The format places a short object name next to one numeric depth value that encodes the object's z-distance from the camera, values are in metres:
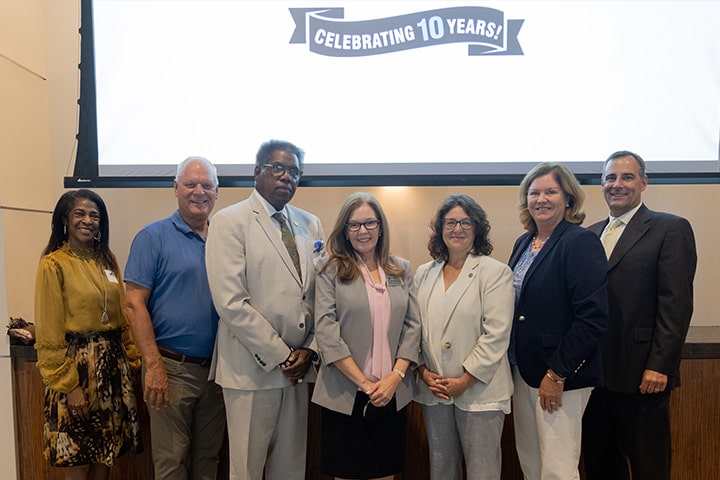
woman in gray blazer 1.77
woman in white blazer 1.80
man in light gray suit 1.81
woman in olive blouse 1.92
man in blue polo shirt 1.95
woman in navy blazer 1.72
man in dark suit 1.88
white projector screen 2.75
